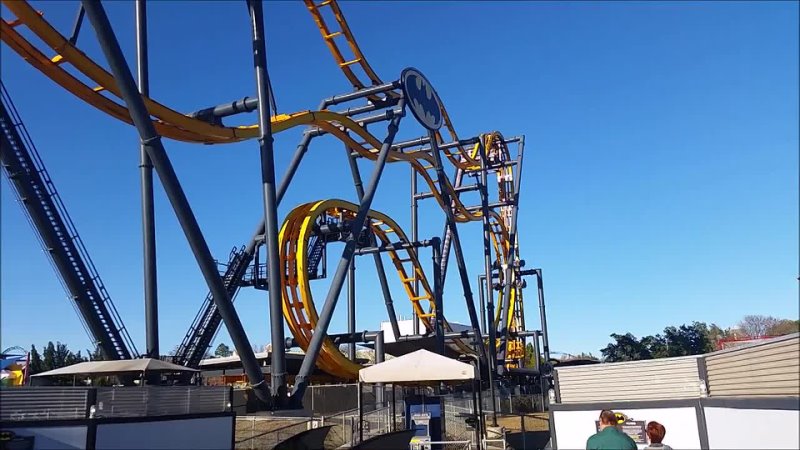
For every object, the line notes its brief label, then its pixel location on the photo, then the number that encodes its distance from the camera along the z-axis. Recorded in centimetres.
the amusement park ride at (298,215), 1122
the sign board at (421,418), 1234
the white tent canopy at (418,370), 1061
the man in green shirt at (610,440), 543
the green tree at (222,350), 9556
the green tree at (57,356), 3508
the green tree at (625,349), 5097
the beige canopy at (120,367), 1043
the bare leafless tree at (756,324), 7812
